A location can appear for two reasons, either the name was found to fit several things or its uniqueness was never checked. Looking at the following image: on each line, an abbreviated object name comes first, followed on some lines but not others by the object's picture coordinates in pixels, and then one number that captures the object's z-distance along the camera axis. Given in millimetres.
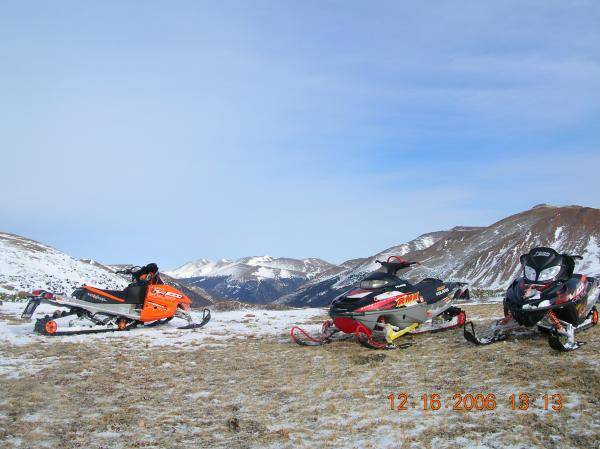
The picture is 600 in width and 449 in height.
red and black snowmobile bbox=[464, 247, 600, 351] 9680
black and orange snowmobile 14922
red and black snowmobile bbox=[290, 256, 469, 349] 11711
